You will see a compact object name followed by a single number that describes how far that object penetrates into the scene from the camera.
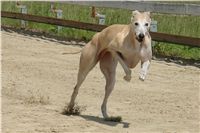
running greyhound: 8.96
